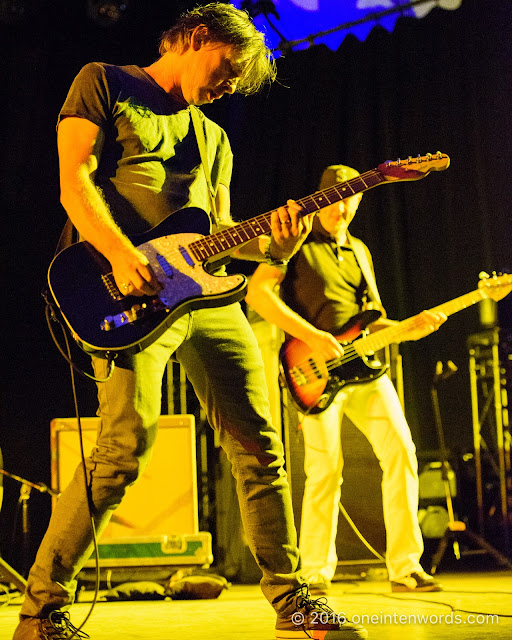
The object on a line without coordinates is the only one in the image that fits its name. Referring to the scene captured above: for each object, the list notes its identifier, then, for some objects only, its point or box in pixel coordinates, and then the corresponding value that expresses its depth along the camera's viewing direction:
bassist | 4.01
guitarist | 2.29
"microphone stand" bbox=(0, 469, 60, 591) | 4.27
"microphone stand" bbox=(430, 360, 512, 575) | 4.94
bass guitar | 4.05
